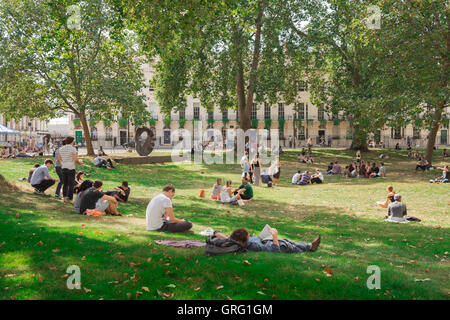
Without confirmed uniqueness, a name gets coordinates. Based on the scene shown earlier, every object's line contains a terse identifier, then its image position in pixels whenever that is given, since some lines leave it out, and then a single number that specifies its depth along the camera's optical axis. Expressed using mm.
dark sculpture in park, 33131
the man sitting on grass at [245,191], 15772
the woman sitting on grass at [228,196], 15258
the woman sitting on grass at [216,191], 16297
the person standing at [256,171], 21500
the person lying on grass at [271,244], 7434
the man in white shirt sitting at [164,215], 9078
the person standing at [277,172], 22361
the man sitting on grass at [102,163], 26016
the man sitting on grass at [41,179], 13555
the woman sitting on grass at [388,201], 14281
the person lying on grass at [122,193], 13625
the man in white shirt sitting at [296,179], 22797
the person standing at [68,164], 11797
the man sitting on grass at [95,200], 10852
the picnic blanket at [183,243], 7707
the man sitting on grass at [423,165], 26672
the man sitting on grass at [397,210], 12289
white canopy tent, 29922
